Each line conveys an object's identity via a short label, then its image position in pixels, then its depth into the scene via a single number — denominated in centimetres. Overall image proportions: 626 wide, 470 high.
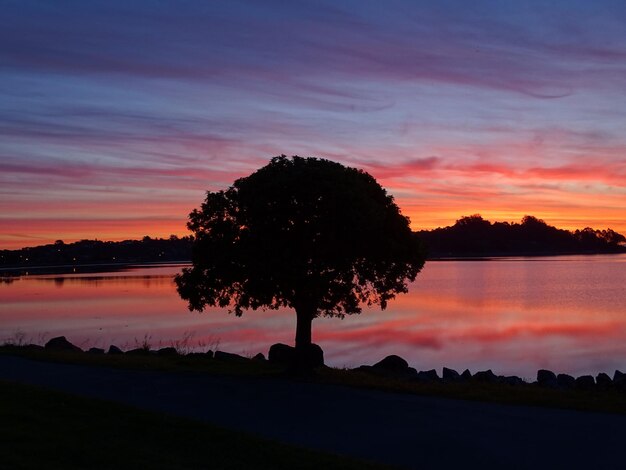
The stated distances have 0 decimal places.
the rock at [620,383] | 1901
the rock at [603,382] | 1976
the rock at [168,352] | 2557
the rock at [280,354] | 2305
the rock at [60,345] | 2792
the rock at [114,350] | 2777
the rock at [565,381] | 2223
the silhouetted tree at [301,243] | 1902
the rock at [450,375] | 2372
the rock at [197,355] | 2412
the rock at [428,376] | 2296
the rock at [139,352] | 2576
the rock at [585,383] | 2049
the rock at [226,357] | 2414
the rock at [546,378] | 2270
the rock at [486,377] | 2288
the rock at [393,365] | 2477
